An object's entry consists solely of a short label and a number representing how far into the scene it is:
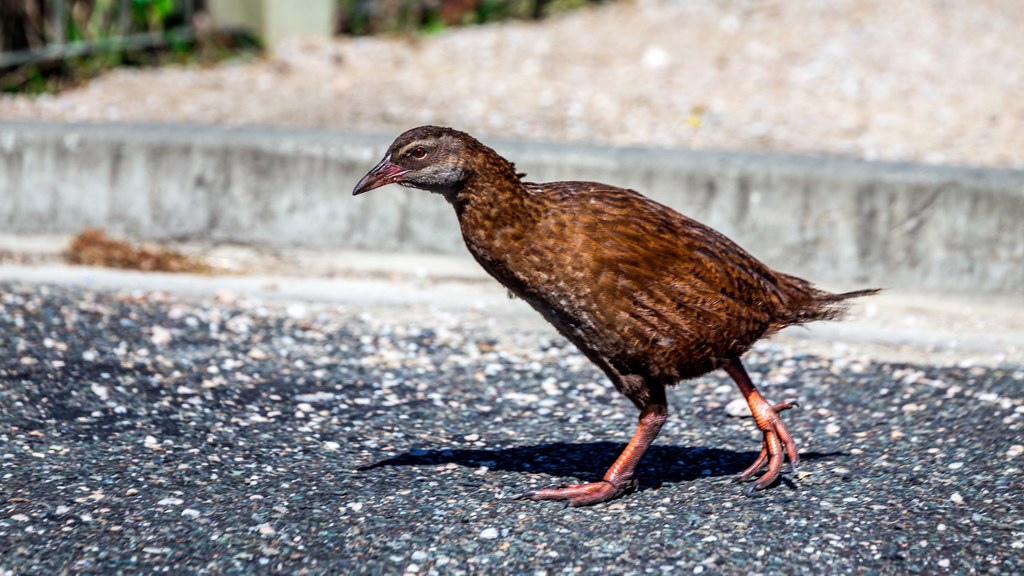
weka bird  8.67
